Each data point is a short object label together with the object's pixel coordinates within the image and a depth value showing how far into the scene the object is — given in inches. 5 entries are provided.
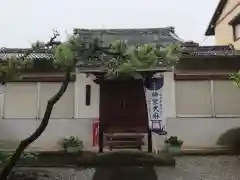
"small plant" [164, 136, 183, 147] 261.6
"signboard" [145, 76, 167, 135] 265.3
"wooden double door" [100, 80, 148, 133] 269.2
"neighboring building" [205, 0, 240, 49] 363.0
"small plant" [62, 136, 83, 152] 264.7
